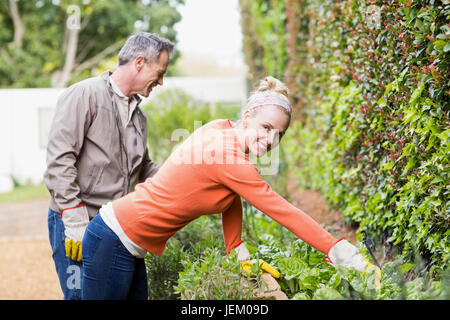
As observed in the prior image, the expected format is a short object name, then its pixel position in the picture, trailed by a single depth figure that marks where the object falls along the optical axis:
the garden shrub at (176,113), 9.80
